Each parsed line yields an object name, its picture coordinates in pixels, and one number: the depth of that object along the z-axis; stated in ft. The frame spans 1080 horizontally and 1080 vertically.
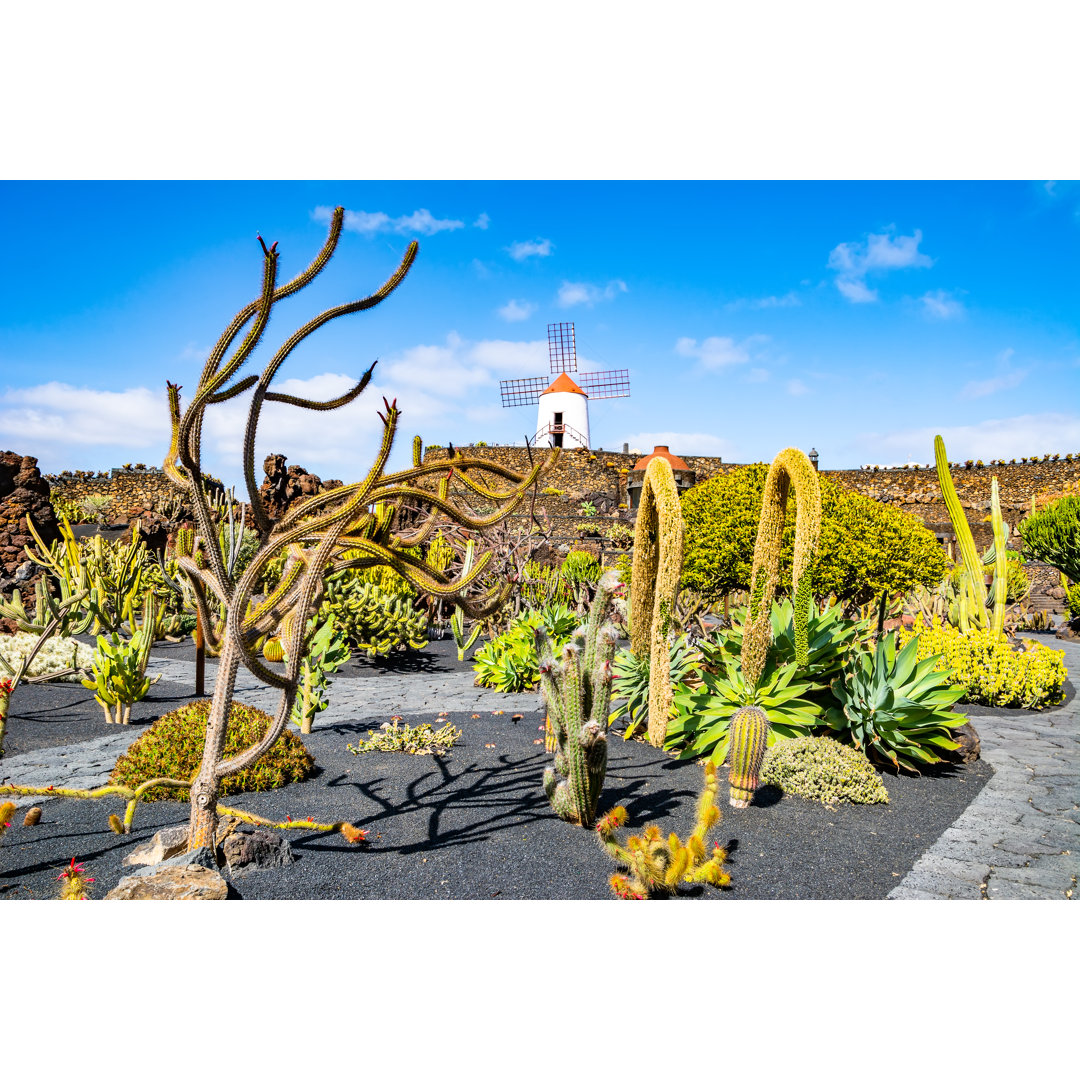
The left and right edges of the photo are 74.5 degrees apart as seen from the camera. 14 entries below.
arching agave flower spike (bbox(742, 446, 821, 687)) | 12.84
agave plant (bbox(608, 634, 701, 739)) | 18.79
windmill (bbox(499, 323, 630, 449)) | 129.49
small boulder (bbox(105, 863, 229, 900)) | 8.89
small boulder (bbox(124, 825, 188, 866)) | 10.20
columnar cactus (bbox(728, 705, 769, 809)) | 13.06
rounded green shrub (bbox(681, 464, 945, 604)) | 23.45
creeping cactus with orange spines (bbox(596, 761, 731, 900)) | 9.65
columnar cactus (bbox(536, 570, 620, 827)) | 11.73
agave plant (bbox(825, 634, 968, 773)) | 16.15
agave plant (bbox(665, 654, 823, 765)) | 16.25
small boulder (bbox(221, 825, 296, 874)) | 10.16
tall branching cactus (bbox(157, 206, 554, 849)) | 9.30
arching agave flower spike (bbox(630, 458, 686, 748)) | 12.32
